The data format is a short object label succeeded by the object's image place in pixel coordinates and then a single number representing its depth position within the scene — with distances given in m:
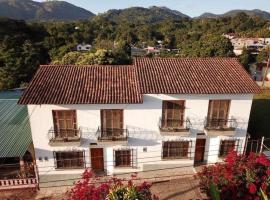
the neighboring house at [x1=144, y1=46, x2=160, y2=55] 98.76
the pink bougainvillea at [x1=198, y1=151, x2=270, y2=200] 13.70
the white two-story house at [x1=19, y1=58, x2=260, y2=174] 20.44
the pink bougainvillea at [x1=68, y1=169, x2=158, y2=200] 11.85
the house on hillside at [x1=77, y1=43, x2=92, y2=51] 85.88
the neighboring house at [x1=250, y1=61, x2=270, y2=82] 54.92
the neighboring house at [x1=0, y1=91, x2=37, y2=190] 21.02
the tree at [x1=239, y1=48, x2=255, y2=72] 65.37
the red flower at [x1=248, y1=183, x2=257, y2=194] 13.20
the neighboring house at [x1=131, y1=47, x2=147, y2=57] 93.00
